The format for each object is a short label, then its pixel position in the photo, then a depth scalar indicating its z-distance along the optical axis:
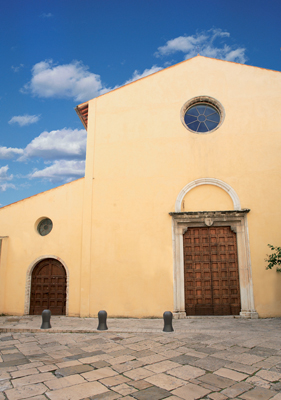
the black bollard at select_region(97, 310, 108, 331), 7.74
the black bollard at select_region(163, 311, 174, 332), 7.38
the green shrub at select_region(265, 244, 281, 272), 8.77
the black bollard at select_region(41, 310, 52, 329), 7.96
